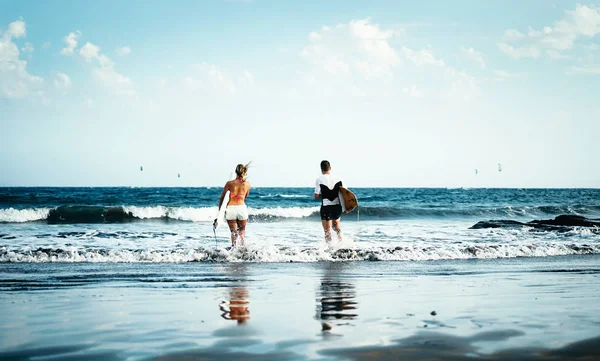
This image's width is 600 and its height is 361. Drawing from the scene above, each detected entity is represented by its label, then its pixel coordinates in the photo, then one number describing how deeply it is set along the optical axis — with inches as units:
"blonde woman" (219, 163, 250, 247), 413.4
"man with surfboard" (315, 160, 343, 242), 433.4
